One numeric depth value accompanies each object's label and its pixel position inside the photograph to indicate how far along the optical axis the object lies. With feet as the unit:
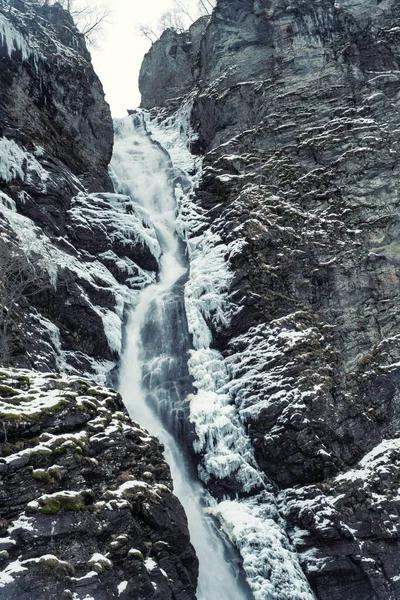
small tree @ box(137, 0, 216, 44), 169.00
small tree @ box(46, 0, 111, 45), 124.37
